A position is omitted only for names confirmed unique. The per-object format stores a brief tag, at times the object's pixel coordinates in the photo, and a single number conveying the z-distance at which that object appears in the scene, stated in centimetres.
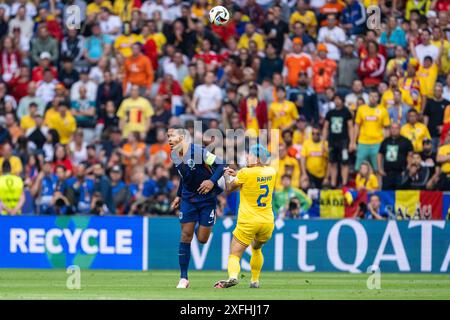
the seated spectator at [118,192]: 2542
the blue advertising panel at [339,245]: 2241
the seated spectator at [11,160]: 2602
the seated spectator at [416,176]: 2508
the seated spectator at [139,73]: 2842
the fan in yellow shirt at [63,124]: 2780
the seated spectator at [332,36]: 2828
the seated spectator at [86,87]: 2841
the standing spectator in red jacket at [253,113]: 2698
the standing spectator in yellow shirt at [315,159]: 2620
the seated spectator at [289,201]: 2412
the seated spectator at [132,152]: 2681
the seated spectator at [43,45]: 2941
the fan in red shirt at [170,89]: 2814
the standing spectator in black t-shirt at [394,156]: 2536
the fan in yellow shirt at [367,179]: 2528
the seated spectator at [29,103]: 2840
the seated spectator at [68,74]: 2903
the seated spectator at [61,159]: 2627
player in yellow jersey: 1672
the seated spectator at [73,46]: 2961
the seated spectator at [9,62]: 2939
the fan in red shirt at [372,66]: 2748
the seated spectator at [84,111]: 2828
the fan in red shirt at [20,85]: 2897
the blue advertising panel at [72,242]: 2261
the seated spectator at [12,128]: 2764
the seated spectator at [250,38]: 2905
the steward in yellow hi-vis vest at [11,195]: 2477
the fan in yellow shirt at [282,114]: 2702
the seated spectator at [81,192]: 2542
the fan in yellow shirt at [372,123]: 2614
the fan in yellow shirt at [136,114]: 2764
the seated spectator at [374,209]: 2402
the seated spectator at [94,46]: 2945
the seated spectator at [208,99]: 2750
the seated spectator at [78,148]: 2727
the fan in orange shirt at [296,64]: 2783
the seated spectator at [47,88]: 2869
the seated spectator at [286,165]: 2547
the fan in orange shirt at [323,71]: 2767
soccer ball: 2186
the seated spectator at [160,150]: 2661
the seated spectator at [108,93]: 2811
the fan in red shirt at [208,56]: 2862
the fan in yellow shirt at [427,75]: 2709
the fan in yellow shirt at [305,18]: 2923
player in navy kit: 1727
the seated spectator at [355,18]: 2877
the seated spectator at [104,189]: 2536
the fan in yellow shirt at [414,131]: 2591
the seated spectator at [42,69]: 2906
